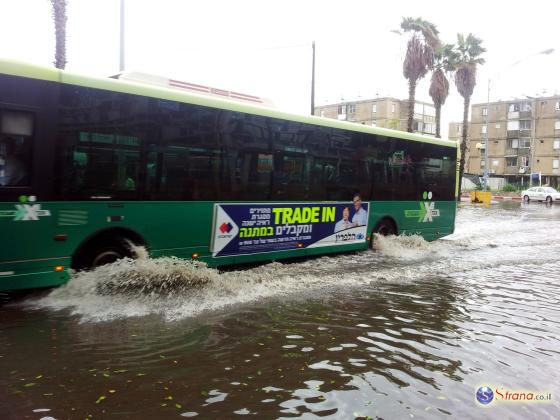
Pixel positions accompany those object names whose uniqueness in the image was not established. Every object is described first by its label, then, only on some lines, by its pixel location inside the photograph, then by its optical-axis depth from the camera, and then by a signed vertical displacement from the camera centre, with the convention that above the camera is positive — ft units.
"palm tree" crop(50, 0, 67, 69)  43.55 +13.51
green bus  19.99 +0.19
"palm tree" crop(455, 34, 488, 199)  109.91 +30.35
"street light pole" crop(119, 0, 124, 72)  52.02 +14.73
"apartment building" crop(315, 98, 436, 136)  257.55 +42.68
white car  143.02 -0.08
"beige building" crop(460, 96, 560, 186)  227.81 +27.79
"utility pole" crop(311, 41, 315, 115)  83.51 +18.64
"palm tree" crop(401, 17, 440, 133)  94.58 +27.99
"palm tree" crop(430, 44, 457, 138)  105.81 +25.18
